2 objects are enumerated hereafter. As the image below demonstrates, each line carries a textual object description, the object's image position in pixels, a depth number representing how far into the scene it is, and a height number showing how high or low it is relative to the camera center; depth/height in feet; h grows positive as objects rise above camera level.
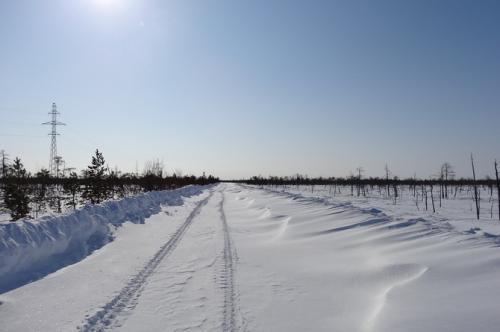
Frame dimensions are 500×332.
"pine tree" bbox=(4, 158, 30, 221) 66.85 -1.02
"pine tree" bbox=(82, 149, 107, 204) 92.27 +2.78
